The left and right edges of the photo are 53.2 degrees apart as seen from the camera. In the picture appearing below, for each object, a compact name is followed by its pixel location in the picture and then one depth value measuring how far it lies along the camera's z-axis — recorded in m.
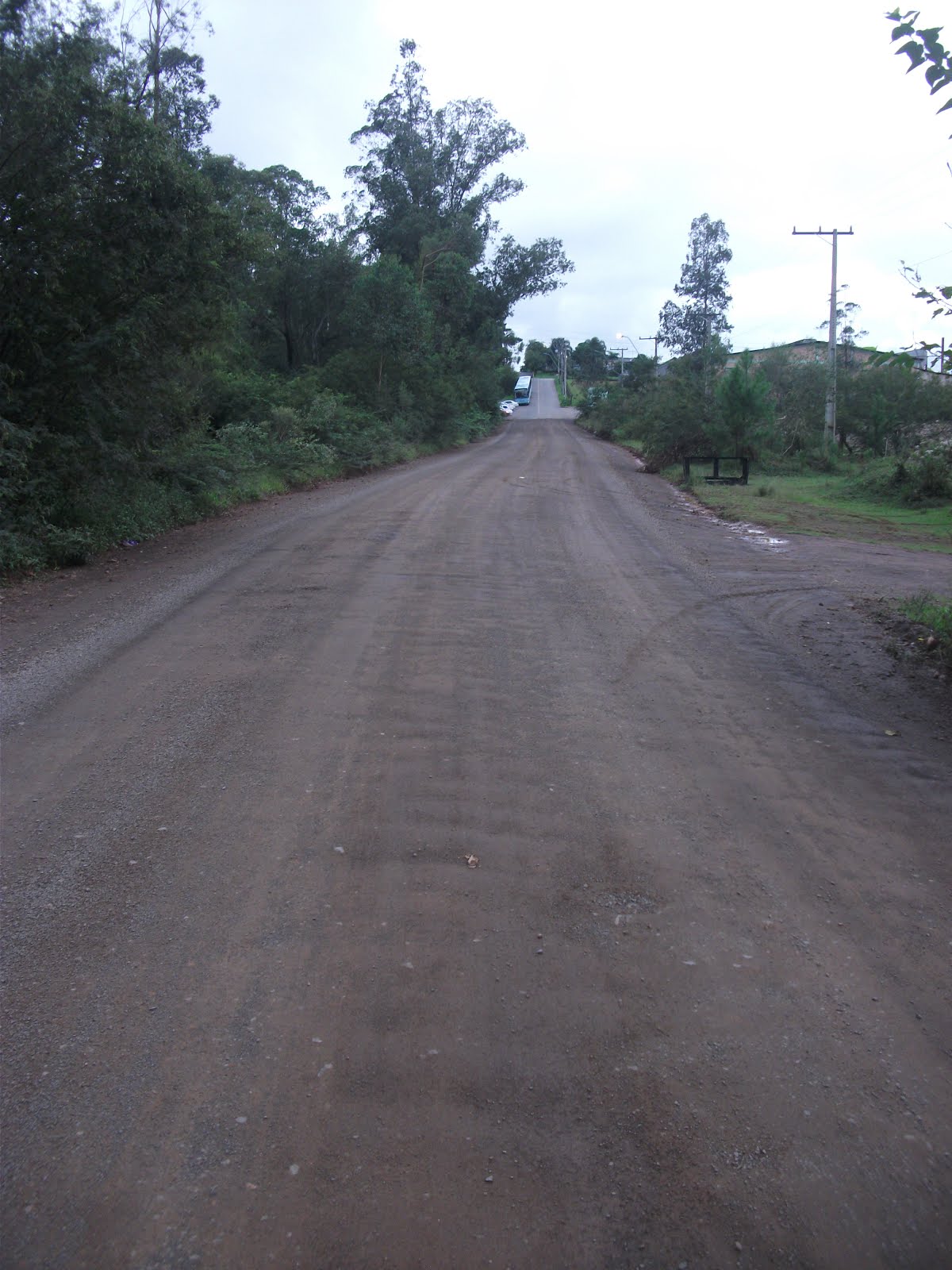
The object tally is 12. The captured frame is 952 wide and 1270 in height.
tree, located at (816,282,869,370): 43.12
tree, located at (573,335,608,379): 107.06
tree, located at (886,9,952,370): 5.88
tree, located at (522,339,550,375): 172.75
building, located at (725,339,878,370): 42.44
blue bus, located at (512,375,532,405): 94.06
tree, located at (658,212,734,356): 66.00
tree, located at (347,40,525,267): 51.41
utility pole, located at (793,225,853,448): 35.72
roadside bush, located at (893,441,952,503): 21.58
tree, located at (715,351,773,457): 30.53
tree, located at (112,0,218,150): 13.95
